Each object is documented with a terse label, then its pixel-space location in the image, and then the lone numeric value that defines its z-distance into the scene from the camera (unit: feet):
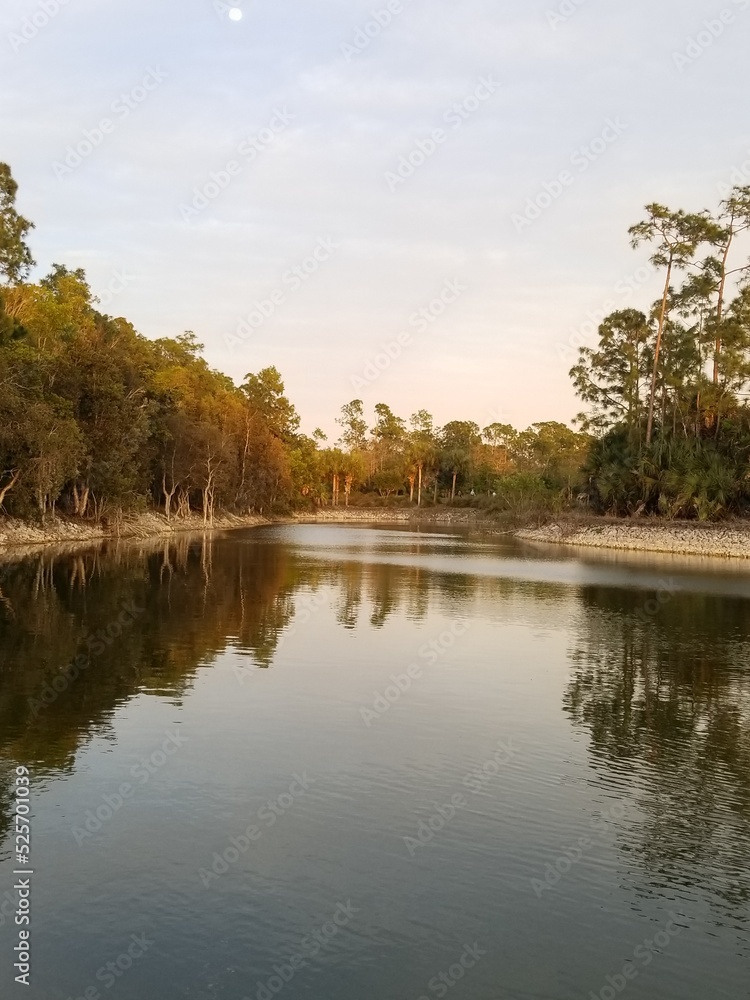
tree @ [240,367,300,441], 339.18
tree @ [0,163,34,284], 135.95
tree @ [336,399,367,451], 503.20
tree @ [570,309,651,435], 215.10
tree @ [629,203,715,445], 196.13
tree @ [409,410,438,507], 436.35
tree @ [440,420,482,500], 428.97
